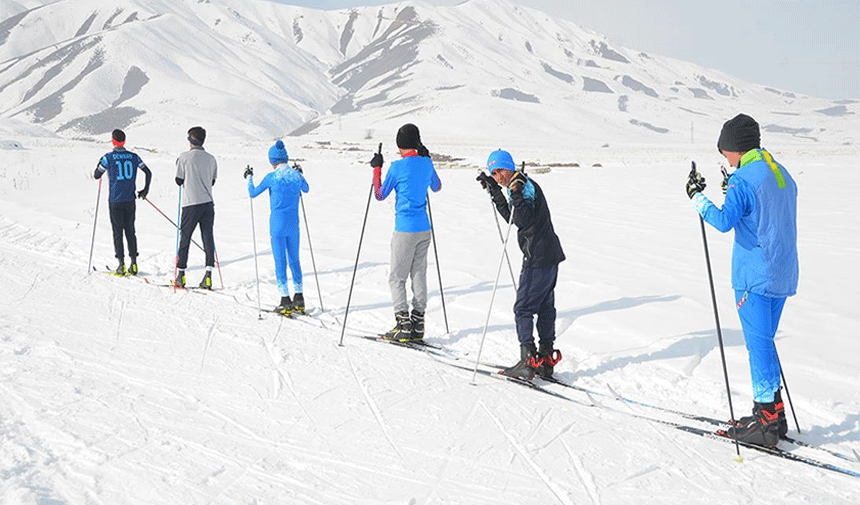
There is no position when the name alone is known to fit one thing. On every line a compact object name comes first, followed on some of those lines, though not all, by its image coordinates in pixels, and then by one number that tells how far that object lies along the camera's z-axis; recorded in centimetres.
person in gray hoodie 823
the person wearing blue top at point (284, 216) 707
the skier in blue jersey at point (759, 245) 372
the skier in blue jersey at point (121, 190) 873
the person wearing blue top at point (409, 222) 594
